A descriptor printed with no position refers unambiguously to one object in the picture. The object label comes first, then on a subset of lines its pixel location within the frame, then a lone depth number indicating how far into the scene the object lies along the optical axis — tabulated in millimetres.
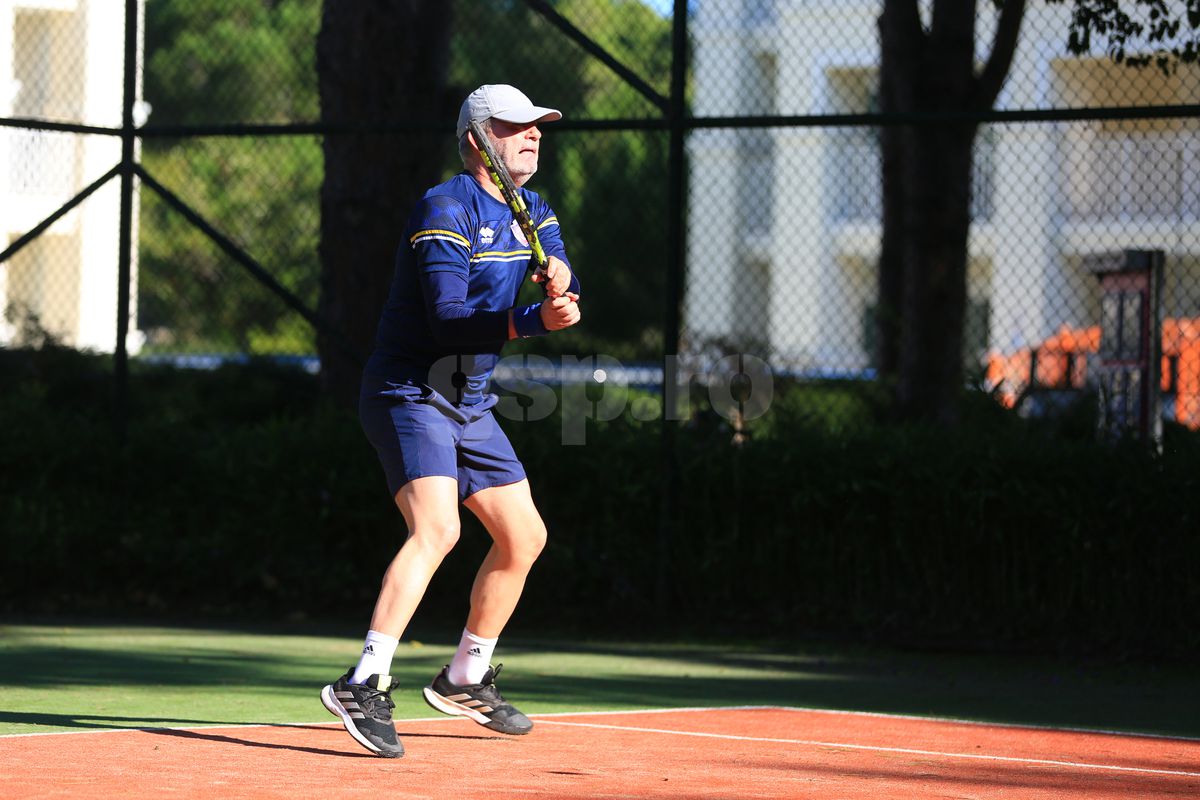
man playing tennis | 10922
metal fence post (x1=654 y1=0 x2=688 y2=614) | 18484
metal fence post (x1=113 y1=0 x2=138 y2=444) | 20094
